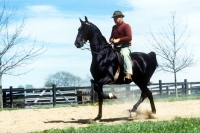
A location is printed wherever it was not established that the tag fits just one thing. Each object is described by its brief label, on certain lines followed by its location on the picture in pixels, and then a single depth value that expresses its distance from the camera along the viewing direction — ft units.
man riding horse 34.09
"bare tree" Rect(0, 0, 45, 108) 77.97
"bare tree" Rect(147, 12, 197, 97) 104.53
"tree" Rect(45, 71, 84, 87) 336.51
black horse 32.63
